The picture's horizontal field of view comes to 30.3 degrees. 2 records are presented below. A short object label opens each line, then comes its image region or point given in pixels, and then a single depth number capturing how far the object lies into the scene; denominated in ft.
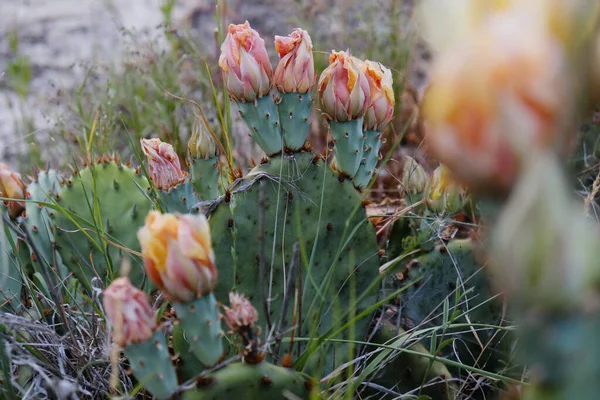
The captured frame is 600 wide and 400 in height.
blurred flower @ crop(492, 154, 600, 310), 0.90
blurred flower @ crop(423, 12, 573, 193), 0.91
